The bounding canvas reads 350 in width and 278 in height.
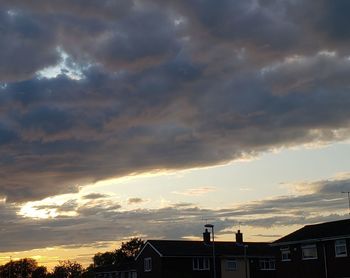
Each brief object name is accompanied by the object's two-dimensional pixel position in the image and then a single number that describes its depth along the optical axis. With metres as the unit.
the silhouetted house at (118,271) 79.22
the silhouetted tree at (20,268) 171.01
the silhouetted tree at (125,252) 147.00
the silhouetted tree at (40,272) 171.26
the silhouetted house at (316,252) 48.75
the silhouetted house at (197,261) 68.00
